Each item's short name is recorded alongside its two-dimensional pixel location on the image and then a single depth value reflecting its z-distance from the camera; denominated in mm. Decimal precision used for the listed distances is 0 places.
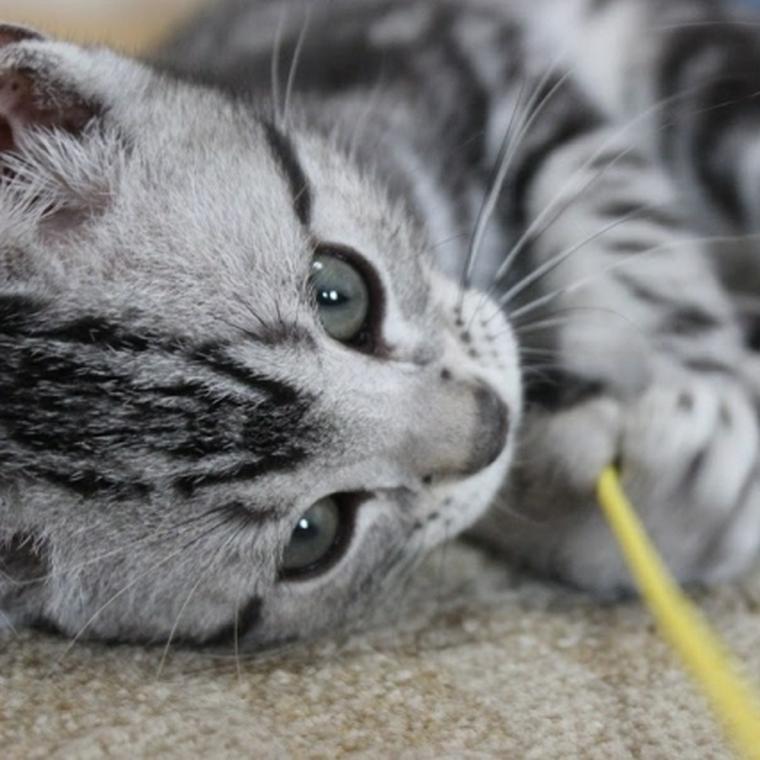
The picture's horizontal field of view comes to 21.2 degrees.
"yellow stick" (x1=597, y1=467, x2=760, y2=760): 251
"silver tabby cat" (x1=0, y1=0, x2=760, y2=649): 270
